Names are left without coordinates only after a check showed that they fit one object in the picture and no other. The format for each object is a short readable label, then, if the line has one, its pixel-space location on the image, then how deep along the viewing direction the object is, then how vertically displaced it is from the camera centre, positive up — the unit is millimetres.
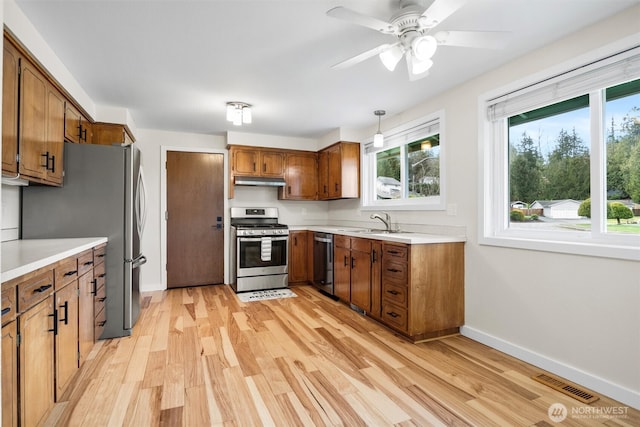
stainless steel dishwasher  4254 -657
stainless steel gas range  4512 -607
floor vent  1998 -1104
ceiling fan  1690 +971
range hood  4809 +459
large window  2053 +356
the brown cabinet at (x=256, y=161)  4844 +752
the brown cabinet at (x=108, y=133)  3594 +857
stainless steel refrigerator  2625 +23
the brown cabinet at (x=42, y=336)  1357 -613
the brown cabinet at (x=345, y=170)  4664 +589
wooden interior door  4754 -90
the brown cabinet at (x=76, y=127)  2803 +794
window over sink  3486 +524
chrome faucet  3950 -96
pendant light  3662 +798
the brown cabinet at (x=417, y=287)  2807 -661
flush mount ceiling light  3559 +1064
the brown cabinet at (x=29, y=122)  1929 +589
